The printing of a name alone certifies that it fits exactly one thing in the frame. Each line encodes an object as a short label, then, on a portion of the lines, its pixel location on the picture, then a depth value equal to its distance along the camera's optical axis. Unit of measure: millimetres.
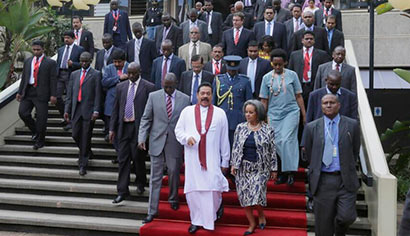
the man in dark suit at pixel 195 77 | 8680
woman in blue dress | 7785
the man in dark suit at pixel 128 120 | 8109
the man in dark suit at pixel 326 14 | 11320
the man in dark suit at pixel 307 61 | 9008
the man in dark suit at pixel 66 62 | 10656
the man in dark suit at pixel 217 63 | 9188
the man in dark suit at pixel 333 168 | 6125
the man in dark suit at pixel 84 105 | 9016
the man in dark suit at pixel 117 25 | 12180
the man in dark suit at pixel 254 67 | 8719
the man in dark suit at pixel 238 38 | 10414
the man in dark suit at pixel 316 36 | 9984
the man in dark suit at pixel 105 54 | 10164
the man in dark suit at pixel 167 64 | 9430
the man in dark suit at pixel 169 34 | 11523
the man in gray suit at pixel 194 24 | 11477
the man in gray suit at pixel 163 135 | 7559
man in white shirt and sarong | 7133
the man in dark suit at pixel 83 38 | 11766
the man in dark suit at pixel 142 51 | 10602
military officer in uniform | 7934
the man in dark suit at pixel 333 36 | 10164
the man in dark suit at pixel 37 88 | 10016
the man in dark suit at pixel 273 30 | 10523
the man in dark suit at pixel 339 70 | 8133
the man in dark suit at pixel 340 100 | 7316
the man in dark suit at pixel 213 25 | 11982
